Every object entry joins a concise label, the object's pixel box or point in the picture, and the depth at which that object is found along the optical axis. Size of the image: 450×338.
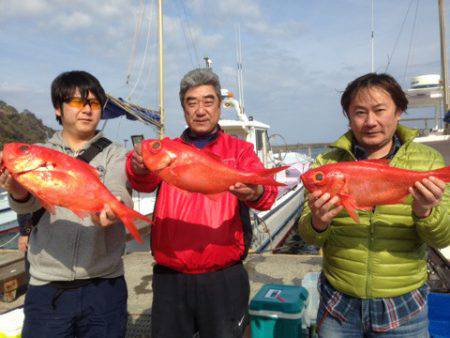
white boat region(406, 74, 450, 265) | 14.63
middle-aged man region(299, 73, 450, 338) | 2.30
